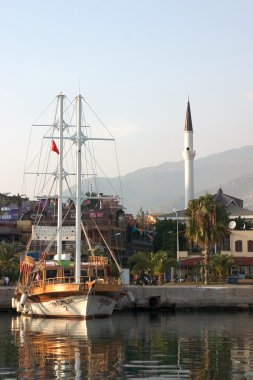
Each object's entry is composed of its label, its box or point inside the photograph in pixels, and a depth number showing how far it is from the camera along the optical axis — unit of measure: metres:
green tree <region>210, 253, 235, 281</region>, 81.69
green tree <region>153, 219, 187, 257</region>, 121.06
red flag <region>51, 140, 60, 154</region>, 71.12
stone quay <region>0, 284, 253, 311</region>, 68.31
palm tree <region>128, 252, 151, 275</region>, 81.62
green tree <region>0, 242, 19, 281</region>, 80.94
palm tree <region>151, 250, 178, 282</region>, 79.56
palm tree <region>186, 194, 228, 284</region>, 76.69
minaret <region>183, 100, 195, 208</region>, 164.12
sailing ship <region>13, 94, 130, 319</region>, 56.50
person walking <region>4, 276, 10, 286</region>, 75.81
